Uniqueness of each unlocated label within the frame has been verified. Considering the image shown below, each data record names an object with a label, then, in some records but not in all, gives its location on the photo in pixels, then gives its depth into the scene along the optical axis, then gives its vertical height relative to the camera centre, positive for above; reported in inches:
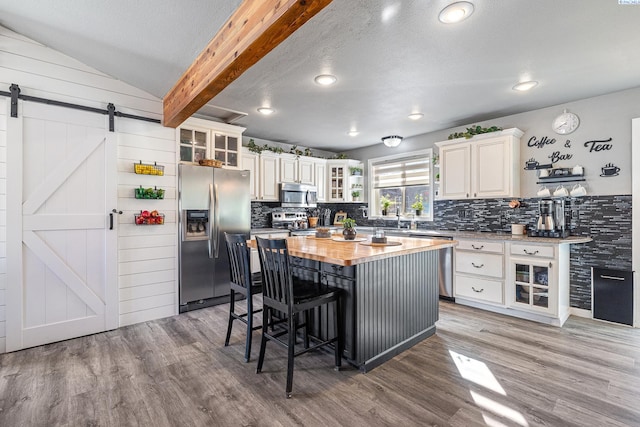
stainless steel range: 214.2 -4.5
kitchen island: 89.7 -24.5
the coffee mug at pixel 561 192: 141.5 +9.8
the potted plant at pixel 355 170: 240.7 +33.8
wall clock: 141.1 +41.8
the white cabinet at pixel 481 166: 153.5 +25.1
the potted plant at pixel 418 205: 203.8 +5.6
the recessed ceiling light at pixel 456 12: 74.1 +49.9
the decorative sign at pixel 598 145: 133.5 +30.0
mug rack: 139.4 +17.1
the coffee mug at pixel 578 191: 136.9 +10.0
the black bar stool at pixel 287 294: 81.3 -22.8
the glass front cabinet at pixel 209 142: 150.5 +36.9
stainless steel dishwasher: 160.1 -29.9
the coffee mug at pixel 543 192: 146.3 +10.2
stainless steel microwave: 208.2 +12.8
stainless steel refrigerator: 144.5 -6.1
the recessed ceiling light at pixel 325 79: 115.2 +51.1
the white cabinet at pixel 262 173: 192.4 +26.1
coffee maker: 139.2 -2.1
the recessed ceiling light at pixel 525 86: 120.9 +51.1
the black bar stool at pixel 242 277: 97.9 -21.5
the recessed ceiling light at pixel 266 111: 152.8 +51.9
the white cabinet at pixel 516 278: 128.6 -29.2
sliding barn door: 108.1 -5.8
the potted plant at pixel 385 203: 218.9 +7.9
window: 205.2 +21.1
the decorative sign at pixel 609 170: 131.1 +18.4
